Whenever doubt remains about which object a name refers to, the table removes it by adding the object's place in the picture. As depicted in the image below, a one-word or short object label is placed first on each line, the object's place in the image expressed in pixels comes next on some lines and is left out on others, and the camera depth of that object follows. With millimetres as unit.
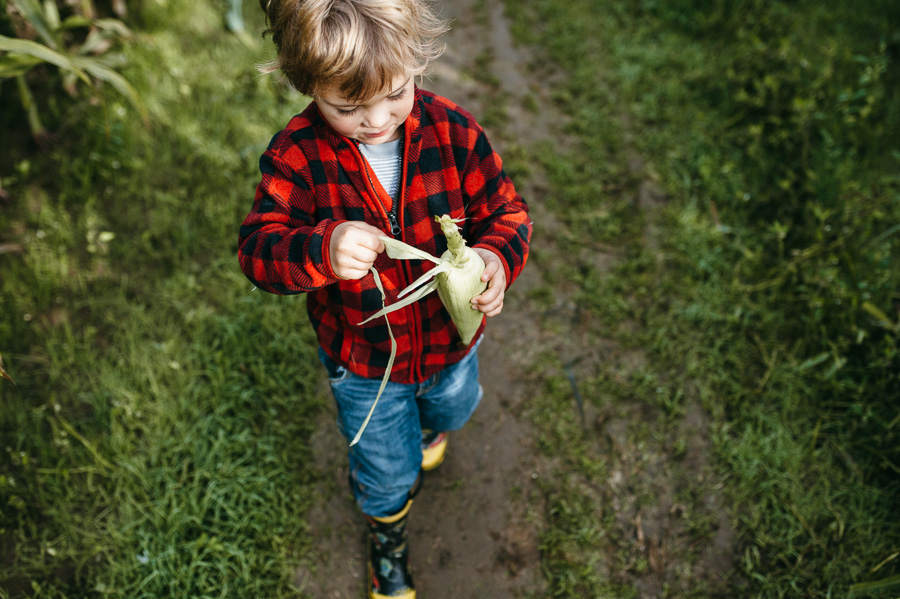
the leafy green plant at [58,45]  2219
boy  1147
